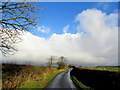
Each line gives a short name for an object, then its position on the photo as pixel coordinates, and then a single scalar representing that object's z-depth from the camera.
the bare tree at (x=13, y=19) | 7.96
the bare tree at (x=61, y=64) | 64.89
